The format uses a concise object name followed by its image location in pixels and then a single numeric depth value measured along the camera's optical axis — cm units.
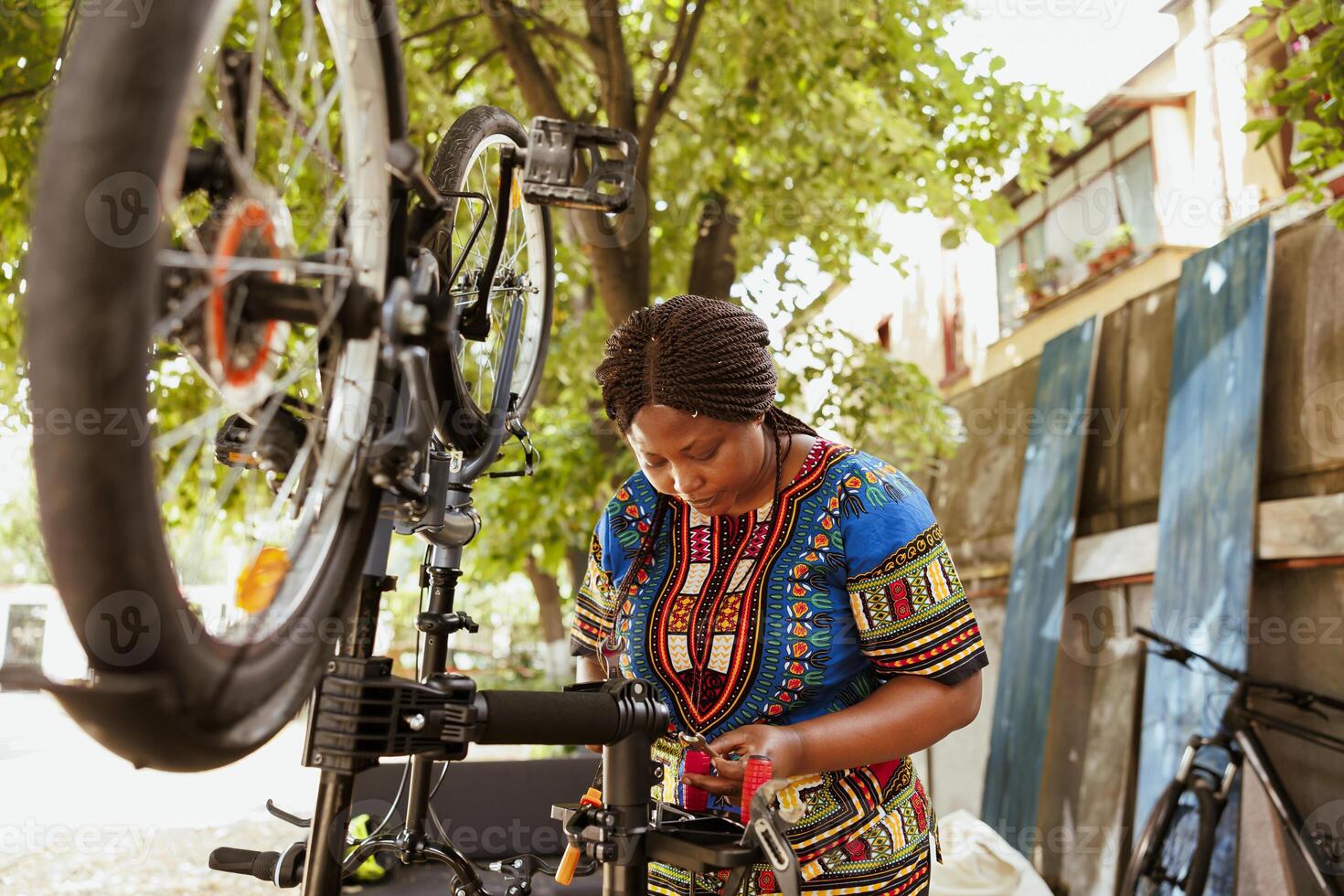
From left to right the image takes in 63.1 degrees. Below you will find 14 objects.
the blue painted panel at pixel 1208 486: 373
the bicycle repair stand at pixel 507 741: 84
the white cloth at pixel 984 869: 378
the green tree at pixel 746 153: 423
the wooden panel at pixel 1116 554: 452
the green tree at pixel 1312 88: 240
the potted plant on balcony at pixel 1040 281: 780
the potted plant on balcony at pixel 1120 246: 698
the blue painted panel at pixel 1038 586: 494
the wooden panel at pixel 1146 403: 466
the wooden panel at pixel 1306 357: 355
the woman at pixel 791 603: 127
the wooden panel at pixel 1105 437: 498
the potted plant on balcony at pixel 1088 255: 725
